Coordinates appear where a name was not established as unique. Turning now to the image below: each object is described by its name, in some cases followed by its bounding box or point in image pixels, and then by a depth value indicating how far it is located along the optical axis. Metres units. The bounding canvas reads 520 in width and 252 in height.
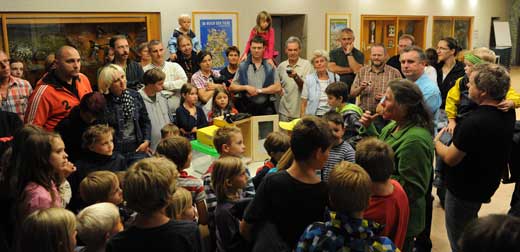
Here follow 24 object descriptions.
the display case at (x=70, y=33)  5.46
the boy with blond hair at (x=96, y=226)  2.00
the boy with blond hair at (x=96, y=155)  2.98
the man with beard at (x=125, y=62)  4.86
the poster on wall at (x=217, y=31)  7.43
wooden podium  5.43
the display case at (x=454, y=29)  13.22
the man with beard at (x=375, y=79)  4.65
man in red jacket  3.54
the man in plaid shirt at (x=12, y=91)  3.97
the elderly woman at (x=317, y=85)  5.15
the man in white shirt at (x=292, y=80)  5.67
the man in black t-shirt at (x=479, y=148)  2.55
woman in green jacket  2.43
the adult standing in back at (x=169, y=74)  5.11
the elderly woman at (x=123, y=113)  3.76
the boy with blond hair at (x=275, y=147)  3.05
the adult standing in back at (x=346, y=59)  6.11
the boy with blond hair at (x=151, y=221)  1.78
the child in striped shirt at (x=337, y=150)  3.07
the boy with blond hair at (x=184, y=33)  6.35
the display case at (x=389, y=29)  11.01
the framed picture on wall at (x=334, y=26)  9.78
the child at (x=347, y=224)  1.74
